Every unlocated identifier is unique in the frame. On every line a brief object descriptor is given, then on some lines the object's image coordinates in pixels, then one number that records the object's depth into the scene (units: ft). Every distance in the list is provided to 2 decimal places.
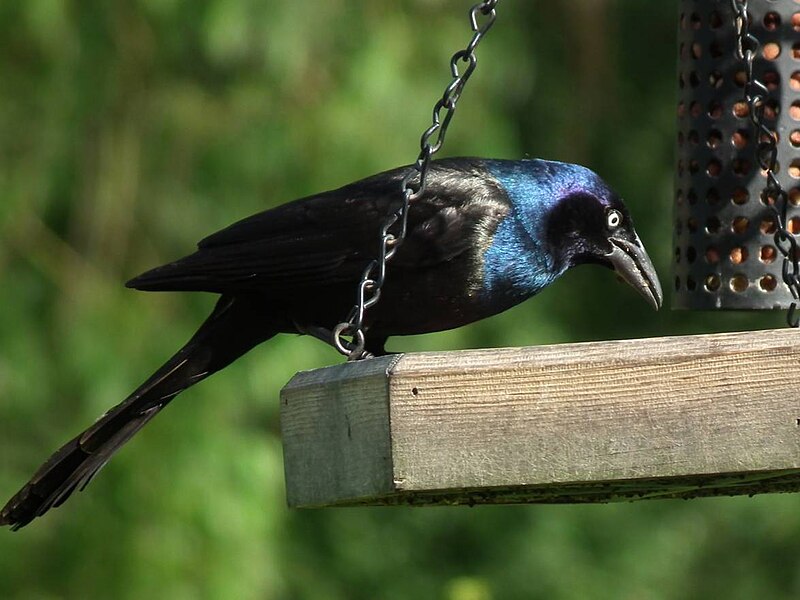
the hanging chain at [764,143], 18.42
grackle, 23.08
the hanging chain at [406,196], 17.33
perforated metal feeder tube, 21.50
